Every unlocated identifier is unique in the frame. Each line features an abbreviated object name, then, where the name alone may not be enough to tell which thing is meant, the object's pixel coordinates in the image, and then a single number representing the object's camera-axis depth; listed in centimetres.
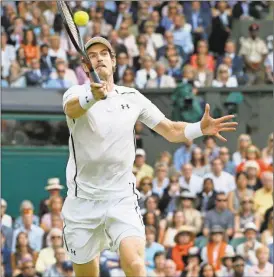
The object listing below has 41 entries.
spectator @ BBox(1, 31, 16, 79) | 2061
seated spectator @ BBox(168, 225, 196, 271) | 1712
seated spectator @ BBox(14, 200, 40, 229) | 1788
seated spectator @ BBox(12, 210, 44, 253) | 1742
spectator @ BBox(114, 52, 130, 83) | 2064
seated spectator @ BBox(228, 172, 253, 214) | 1828
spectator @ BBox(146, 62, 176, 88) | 2061
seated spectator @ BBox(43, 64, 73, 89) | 2031
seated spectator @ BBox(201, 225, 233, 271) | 1712
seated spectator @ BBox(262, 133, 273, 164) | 1911
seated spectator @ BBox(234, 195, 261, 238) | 1786
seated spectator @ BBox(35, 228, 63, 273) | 1689
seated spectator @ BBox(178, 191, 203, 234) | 1777
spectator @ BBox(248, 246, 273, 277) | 1692
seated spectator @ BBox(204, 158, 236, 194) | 1852
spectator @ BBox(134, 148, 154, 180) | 1883
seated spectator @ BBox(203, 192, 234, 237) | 1772
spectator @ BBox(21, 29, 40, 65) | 2080
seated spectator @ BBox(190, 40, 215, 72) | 2116
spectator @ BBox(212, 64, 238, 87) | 2094
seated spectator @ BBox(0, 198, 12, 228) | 1772
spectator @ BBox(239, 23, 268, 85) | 2138
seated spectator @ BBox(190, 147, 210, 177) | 1881
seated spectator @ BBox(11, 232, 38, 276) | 1706
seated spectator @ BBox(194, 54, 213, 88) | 2077
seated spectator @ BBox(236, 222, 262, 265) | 1714
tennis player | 1012
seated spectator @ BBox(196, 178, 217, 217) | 1816
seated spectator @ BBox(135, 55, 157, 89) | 2053
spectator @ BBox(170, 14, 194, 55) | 2159
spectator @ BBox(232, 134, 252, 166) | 1928
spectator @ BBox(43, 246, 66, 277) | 1652
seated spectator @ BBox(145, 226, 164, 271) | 1681
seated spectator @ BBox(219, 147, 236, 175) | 1892
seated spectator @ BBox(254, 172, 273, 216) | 1816
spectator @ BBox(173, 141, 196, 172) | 1925
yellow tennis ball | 995
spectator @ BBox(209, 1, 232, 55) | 2186
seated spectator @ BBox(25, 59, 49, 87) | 2047
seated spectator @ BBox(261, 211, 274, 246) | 1753
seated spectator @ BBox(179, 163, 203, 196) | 1845
